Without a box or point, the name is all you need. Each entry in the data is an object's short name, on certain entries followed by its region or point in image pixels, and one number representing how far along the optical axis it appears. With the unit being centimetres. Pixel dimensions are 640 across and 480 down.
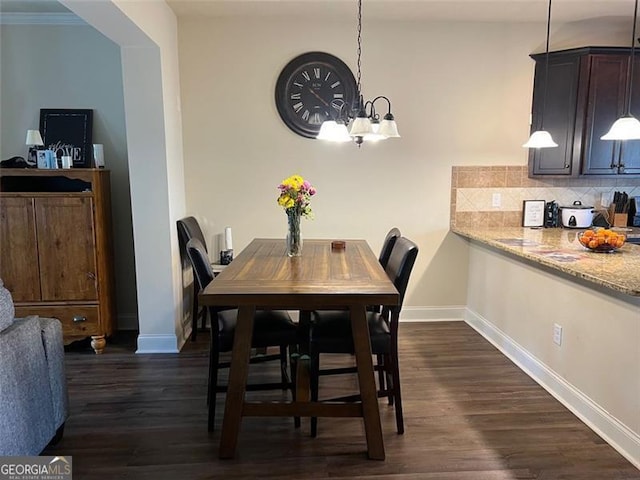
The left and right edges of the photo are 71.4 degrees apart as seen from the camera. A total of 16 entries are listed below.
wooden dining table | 194
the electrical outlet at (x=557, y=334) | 267
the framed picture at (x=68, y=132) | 357
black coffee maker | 385
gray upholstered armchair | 175
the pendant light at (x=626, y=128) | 238
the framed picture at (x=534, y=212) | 388
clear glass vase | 272
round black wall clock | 366
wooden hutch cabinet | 319
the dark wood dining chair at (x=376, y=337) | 224
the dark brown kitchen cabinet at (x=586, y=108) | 344
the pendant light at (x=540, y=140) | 284
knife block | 380
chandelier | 241
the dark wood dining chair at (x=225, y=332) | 231
